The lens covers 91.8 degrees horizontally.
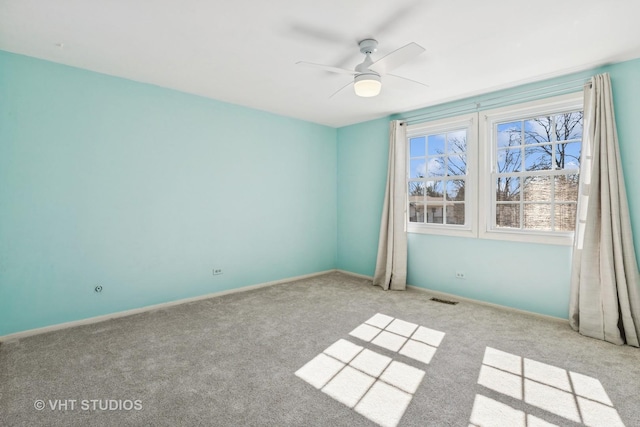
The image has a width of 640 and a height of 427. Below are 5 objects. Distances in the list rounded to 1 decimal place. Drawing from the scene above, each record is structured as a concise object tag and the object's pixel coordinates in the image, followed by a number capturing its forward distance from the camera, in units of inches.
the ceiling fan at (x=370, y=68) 95.8
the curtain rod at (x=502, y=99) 122.6
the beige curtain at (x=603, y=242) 106.9
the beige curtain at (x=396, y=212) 171.9
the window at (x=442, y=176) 154.9
